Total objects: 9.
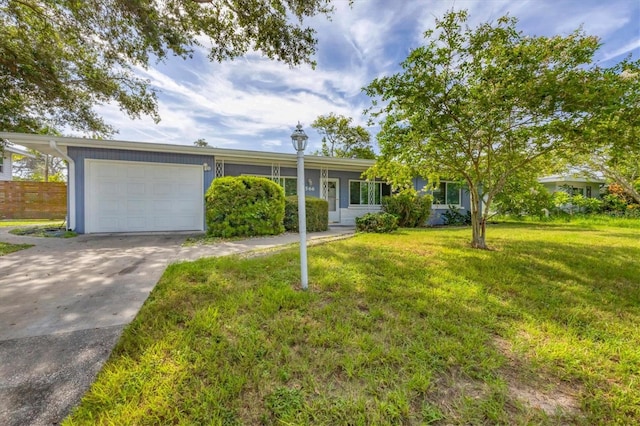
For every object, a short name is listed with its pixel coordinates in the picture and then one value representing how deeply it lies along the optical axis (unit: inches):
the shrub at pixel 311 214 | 330.3
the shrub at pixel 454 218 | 482.3
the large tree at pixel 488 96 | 150.7
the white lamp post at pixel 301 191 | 116.1
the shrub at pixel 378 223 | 328.2
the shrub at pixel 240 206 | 270.1
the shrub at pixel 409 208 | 399.2
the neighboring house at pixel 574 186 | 740.8
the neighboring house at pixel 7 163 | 628.5
